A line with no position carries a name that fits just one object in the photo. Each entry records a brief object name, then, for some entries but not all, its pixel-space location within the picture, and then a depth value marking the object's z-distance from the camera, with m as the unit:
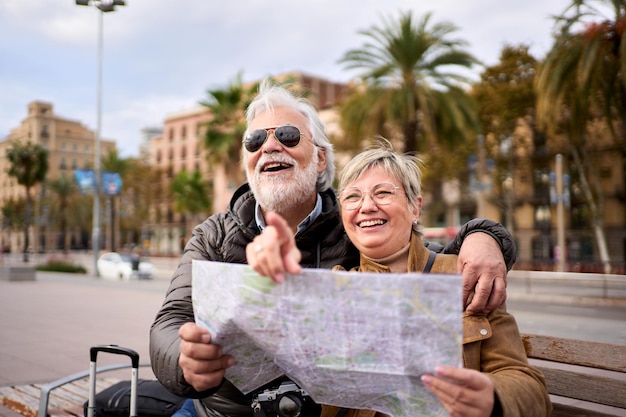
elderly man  2.00
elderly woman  1.24
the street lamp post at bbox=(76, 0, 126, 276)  26.70
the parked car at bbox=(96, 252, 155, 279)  25.66
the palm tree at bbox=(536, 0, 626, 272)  15.91
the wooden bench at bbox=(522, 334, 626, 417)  2.03
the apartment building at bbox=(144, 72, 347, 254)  64.44
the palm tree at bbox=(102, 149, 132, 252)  56.28
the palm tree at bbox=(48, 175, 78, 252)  79.25
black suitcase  2.99
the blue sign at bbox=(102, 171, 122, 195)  27.38
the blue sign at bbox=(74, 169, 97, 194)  26.69
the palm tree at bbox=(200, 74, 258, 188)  27.75
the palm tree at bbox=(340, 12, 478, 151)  19.28
